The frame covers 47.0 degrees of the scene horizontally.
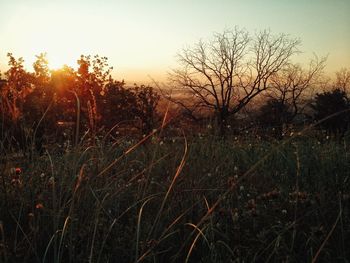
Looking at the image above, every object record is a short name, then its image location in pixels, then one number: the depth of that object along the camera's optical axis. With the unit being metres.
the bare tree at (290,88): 47.99
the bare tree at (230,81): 46.03
